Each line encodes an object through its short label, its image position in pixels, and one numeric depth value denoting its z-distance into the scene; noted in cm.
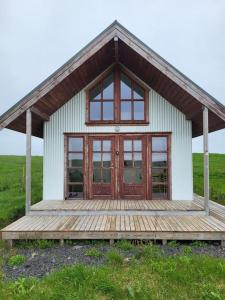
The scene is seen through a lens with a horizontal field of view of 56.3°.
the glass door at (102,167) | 616
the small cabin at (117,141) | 613
